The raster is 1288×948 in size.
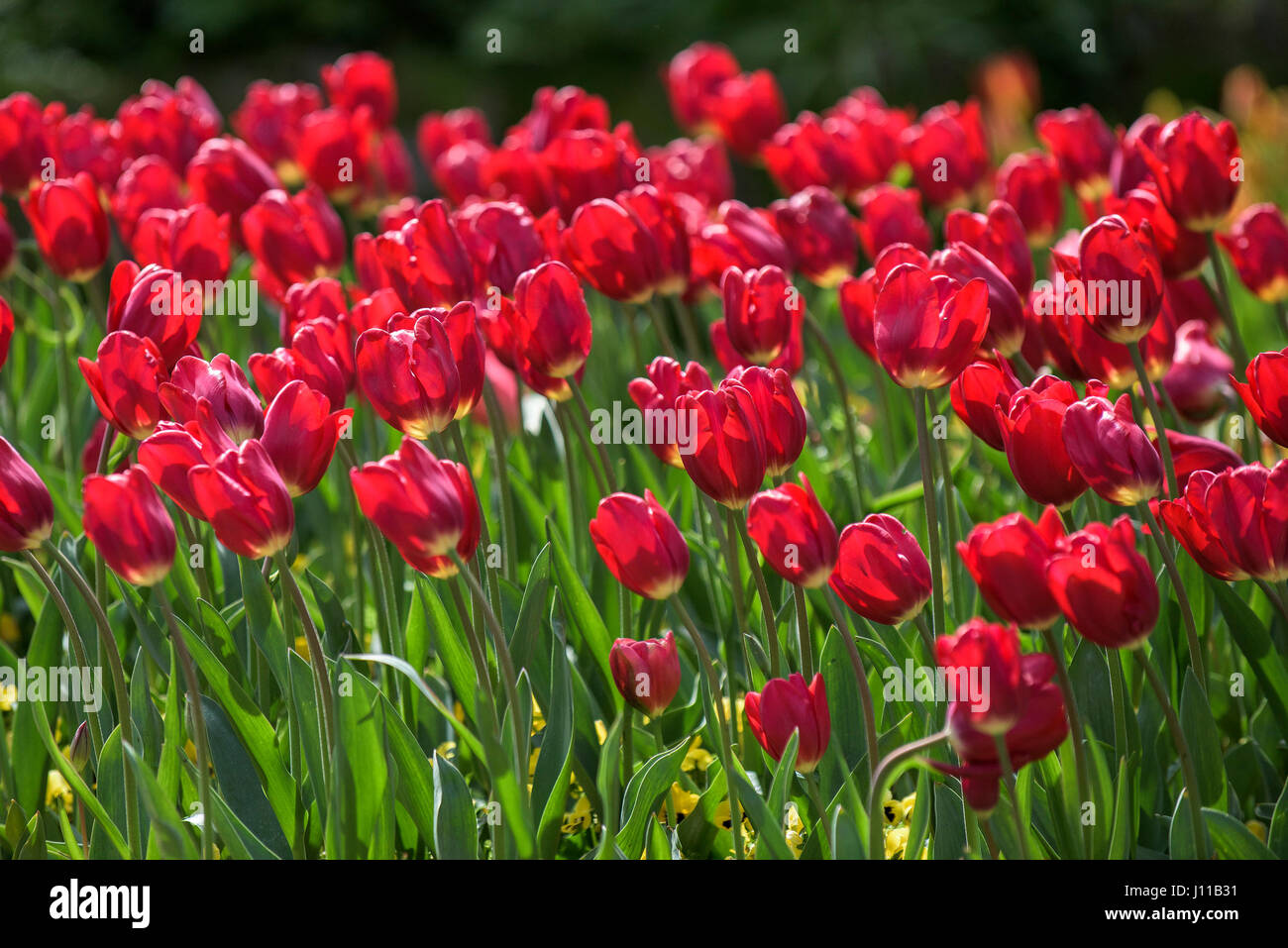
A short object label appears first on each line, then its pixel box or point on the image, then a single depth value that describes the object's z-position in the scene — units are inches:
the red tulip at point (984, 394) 72.0
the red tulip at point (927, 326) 71.7
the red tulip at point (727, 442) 70.5
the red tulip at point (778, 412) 71.4
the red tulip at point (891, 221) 86.4
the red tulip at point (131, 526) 68.1
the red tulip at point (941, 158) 93.8
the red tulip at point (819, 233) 85.6
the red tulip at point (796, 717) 69.9
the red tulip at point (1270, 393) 71.3
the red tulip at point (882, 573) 69.2
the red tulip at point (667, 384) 72.7
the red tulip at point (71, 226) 82.2
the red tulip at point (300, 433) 70.3
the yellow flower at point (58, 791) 77.4
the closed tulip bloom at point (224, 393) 72.4
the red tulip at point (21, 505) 69.5
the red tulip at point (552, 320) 75.2
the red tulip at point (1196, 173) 78.6
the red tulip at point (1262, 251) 83.0
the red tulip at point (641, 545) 70.1
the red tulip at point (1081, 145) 91.6
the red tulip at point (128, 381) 72.3
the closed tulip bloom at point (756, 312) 77.0
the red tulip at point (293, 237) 84.0
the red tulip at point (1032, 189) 90.0
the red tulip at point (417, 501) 67.9
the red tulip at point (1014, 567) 66.5
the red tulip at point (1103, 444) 69.2
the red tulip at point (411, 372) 71.3
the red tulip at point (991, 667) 65.8
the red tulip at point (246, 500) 68.1
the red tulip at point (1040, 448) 69.5
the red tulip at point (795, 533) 69.1
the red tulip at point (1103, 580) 66.6
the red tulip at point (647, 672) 72.0
